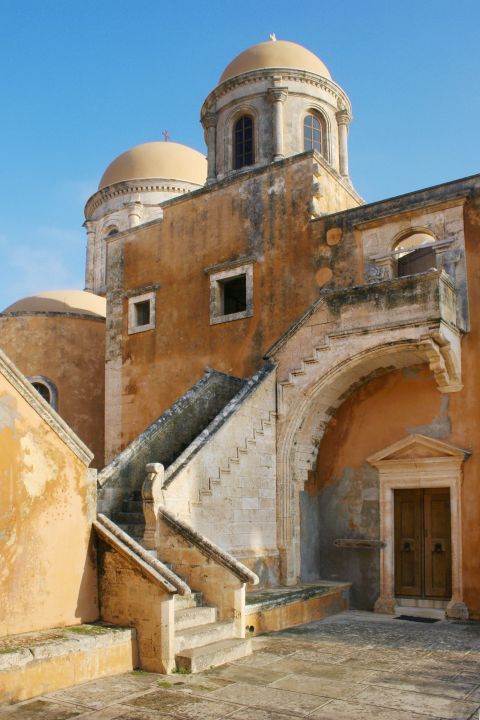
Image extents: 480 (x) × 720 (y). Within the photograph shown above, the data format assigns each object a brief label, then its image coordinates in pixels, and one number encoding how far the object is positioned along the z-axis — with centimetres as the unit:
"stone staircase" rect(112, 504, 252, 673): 788
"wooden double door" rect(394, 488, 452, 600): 1215
